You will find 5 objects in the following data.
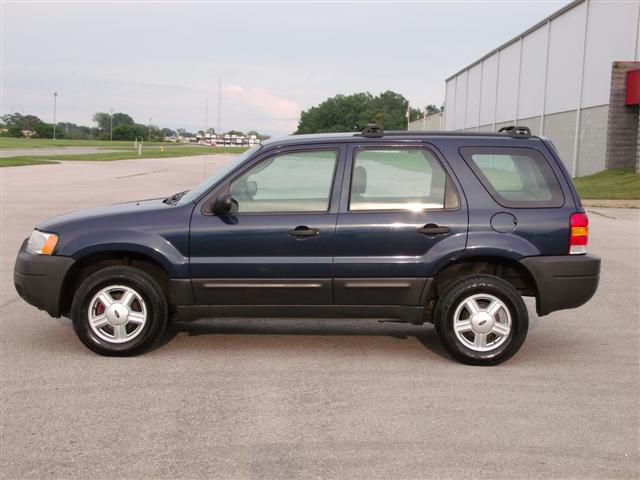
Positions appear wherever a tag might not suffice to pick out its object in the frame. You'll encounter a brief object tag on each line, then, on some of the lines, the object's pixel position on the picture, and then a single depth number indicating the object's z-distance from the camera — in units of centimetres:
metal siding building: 2942
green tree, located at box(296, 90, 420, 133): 16512
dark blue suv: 542
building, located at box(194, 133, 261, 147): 8875
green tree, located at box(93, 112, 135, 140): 15664
